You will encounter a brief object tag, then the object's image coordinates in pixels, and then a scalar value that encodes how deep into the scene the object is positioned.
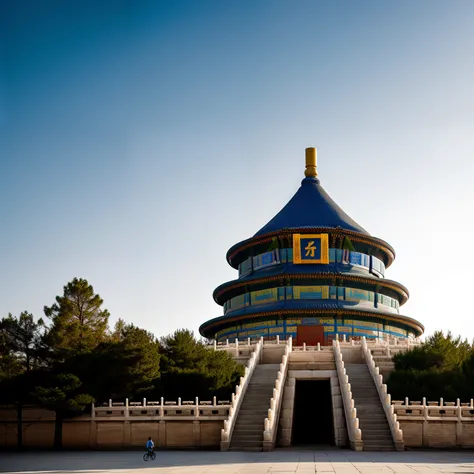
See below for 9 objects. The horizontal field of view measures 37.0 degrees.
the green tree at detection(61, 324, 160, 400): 34.50
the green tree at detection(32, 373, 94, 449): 32.38
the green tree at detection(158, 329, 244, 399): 36.09
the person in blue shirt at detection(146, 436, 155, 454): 25.51
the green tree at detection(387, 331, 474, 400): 34.78
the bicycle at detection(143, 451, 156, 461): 25.94
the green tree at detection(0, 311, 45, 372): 37.66
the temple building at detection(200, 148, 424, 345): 57.03
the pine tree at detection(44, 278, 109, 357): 44.49
